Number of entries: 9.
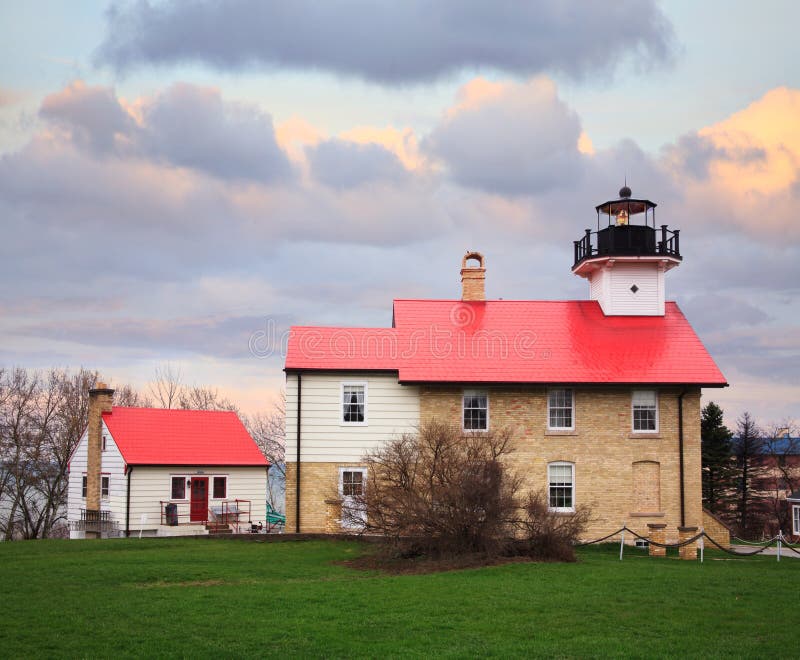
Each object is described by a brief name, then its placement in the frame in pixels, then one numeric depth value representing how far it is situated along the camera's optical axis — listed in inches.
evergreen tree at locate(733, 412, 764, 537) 1752.5
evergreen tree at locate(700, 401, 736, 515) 1593.3
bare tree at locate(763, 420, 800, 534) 1962.4
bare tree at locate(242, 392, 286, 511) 2194.9
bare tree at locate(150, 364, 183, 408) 2365.3
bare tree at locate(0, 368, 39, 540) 1732.3
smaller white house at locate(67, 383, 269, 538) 1227.2
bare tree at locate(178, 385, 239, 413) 2388.0
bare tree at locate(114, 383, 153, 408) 2178.9
